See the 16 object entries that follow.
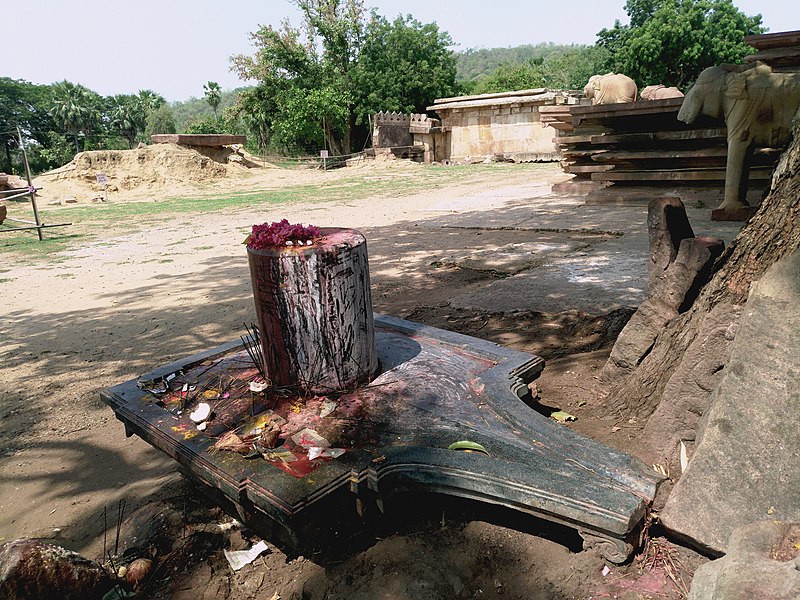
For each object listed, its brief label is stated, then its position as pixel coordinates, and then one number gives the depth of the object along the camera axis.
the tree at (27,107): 41.91
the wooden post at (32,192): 11.04
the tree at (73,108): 43.91
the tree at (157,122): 50.94
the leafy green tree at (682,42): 28.02
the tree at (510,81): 37.94
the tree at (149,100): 50.22
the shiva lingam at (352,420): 1.87
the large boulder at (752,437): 1.72
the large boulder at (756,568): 1.23
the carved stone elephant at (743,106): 6.95
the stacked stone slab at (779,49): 7.99
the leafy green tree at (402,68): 30.78
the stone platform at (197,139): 24.91
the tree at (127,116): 48.59
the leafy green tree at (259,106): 31.66
